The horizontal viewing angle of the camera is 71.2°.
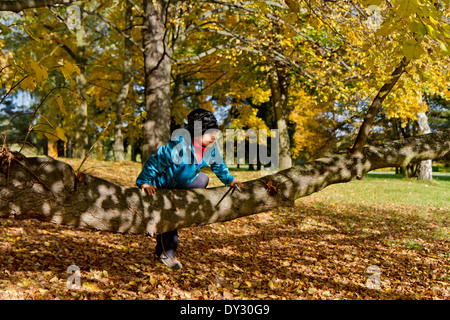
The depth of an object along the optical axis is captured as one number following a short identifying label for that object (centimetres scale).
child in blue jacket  273
